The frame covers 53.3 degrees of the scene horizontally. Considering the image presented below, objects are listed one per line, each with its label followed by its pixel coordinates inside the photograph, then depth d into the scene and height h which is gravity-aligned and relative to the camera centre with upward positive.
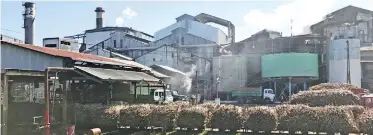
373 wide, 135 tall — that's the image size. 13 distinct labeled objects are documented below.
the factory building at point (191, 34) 67.38 +7.44
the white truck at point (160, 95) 30.45 -1.80
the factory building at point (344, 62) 54.34 +1.59
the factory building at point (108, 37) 67.62 +7.08
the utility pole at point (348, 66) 48.29 +0.84
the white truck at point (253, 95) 49.94 -2.94
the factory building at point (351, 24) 64.56 +8.67
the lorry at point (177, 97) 39.04 -2.47
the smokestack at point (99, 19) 72.38 +11.02
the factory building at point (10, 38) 36.89 +3.86
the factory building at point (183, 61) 58.69 +2.10
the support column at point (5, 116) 13.12 -1.69
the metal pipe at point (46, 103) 13.36 -1.02
